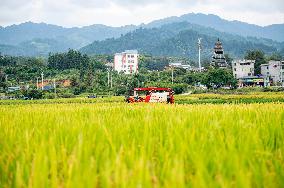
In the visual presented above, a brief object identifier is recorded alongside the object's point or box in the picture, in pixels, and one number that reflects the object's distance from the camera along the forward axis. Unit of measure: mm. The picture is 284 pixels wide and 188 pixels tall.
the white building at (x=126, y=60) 167125
